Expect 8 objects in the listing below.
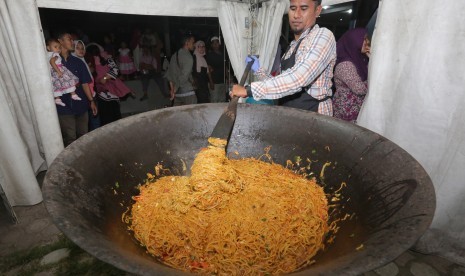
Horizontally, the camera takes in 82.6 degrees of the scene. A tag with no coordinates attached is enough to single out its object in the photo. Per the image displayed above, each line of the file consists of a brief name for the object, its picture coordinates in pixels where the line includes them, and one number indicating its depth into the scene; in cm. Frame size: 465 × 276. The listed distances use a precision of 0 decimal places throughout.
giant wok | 120
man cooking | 242
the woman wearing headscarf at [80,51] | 454
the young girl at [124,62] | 777
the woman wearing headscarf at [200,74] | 637
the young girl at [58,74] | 407
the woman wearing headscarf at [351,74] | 296
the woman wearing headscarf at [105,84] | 543
